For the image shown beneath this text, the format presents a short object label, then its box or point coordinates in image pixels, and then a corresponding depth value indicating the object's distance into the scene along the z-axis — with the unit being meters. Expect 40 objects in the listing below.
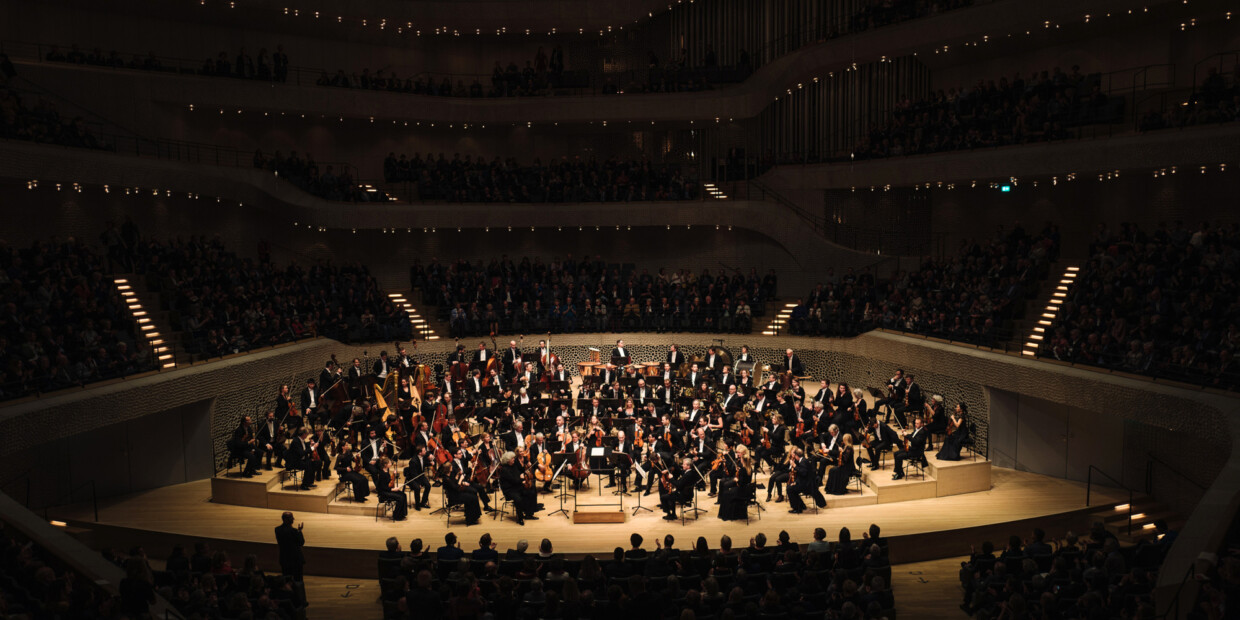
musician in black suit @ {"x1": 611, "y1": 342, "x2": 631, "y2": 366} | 25.00
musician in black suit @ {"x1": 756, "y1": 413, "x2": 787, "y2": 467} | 19.52
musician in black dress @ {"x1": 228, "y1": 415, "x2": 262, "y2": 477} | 19.41
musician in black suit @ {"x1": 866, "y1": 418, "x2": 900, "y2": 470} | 19.59
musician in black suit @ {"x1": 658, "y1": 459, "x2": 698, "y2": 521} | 17.45
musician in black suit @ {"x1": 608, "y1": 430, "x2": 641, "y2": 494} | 18.02
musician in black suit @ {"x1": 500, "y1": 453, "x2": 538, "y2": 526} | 17.52
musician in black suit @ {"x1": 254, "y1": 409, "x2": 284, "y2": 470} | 19.70
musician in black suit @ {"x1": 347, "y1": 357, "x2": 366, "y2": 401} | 22.66
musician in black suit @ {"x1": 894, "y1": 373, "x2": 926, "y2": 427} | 21.52
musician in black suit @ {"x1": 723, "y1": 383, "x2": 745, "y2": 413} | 21.41
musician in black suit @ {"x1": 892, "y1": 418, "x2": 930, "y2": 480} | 19.28
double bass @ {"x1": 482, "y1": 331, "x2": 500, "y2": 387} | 23.20
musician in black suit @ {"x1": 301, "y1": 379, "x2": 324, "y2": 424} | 21.61
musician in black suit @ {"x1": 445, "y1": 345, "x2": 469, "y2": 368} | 24.84
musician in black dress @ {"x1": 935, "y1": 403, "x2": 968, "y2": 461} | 19.78
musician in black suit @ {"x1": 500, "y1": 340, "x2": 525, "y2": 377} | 24.21
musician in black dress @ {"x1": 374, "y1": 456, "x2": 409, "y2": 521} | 17.62
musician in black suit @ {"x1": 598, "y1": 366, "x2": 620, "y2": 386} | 24.54
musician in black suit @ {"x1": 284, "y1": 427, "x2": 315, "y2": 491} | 18.95
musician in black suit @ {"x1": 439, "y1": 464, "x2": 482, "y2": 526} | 17.42
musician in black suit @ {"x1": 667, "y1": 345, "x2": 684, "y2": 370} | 26.30
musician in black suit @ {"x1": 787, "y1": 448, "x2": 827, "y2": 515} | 17.88
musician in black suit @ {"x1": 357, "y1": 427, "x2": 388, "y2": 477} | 18.86
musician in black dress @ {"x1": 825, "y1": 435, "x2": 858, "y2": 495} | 18.69
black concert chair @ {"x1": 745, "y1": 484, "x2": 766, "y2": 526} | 17.65
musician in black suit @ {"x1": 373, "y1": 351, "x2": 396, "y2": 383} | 23.92
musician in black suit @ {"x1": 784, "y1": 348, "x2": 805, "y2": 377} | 25.48
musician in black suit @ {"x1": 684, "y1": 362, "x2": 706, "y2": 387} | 23.62
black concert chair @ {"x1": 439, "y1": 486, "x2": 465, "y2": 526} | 17.91
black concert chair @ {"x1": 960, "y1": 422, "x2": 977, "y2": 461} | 20.06
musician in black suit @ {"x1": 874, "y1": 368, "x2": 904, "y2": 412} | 21.56
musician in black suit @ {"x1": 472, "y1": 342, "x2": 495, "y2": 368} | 24.72
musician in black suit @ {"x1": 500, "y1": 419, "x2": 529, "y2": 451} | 19.12
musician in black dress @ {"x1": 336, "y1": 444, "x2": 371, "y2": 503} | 18.28
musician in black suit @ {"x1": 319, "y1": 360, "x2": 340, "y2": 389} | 23.19
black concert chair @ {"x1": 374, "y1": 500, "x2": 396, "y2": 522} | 18.05
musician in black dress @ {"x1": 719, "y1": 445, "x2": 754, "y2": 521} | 17.42
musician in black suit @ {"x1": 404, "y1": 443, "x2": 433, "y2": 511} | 18.14
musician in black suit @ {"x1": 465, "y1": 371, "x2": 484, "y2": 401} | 22.78
